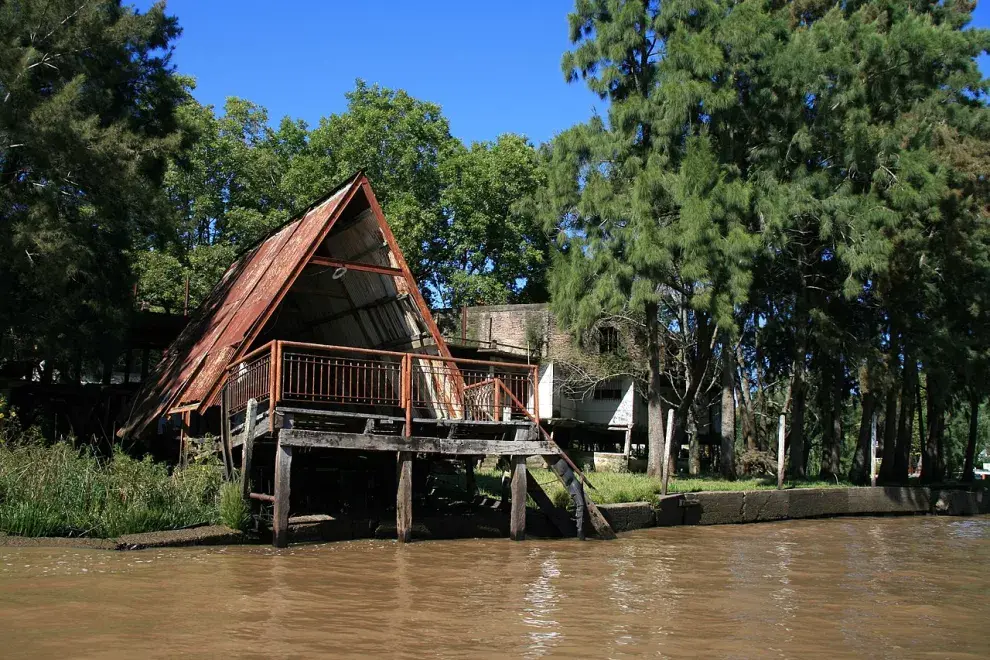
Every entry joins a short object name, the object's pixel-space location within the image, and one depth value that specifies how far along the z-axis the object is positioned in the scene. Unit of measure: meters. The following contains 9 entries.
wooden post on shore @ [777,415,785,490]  21.47
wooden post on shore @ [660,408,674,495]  17.83
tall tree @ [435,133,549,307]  38.50
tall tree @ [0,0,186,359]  15.66
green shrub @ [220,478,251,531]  12.19
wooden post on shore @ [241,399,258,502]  12.51
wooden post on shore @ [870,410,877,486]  26.90
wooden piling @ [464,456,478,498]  16.25
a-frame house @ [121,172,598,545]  12.93
